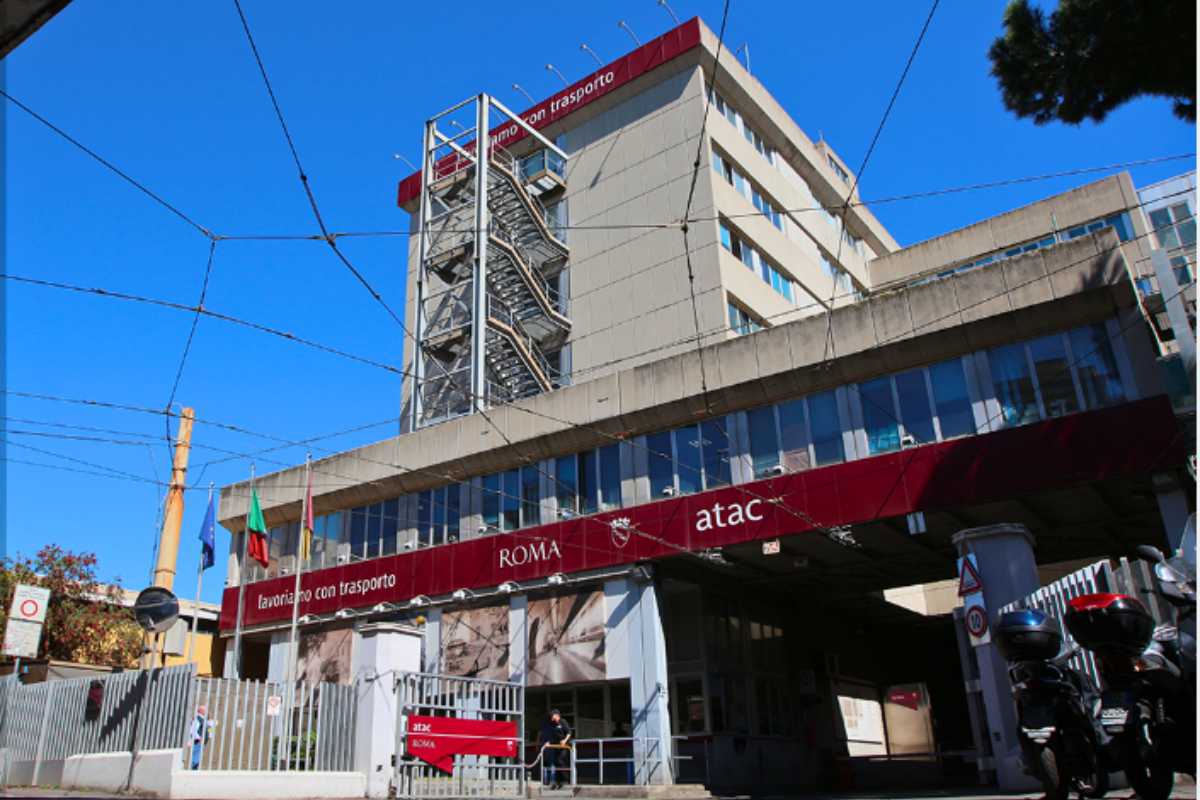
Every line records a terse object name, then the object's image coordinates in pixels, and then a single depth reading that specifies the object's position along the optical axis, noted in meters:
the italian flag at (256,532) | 26.81
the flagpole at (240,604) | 28.92
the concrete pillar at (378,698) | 13.87
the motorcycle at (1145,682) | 5.62
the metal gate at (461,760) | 13.40
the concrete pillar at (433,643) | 25.75
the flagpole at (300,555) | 24.56
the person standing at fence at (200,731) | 12.71
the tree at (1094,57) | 14.16
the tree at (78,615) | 33.25
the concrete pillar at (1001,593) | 13.56
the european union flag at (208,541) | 27.12
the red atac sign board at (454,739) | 13.29
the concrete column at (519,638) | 23.78
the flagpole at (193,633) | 25.53
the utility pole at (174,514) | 20.88
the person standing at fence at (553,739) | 17.91
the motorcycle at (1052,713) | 6.07
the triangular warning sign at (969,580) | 13.86
